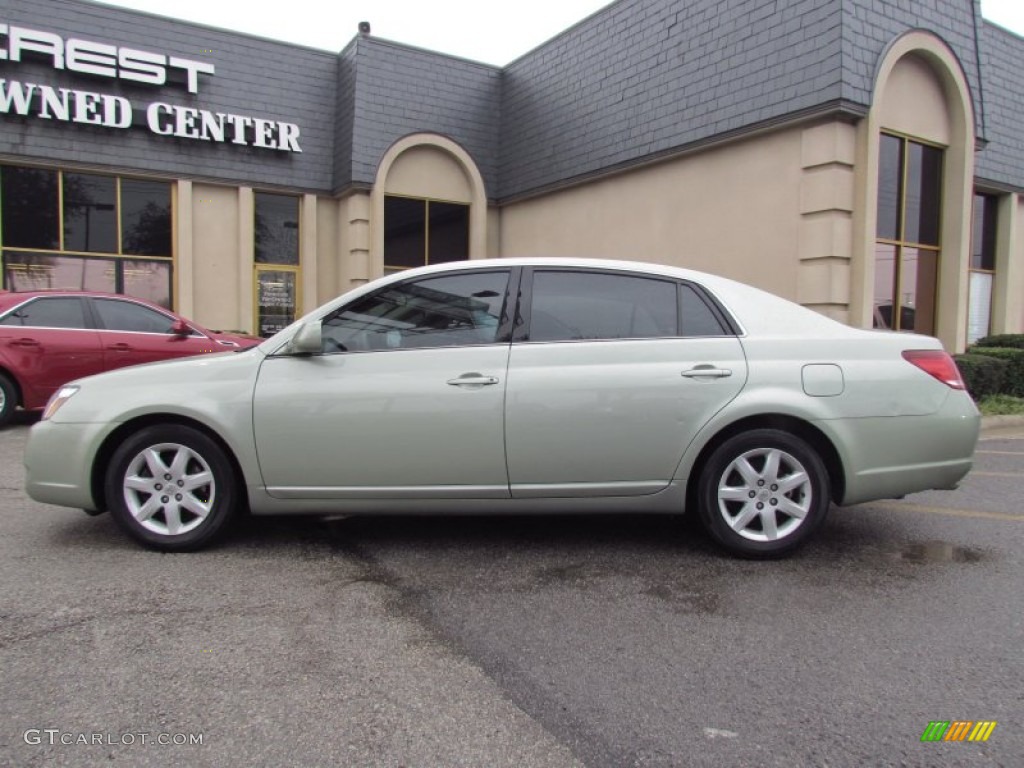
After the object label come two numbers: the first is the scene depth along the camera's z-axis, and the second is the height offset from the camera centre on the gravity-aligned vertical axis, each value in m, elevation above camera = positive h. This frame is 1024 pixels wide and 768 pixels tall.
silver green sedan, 4.01 -0.37
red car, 8.51 +0.08
